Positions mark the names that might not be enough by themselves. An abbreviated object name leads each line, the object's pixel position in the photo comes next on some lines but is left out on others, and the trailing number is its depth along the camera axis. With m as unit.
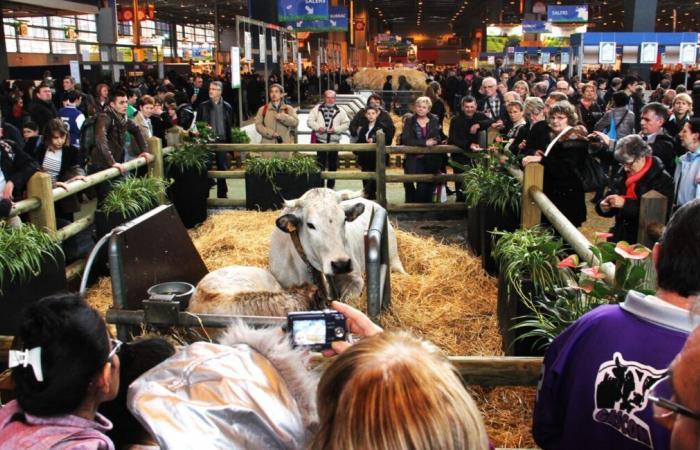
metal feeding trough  3.75
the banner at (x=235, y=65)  11.09
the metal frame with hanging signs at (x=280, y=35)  11.77
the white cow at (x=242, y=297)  3.59
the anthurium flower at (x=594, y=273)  2.87
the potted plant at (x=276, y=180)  8.38
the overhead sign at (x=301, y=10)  18.77
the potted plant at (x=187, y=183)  8.14
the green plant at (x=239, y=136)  11.91
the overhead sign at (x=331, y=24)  20.73
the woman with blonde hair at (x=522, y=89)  11.16
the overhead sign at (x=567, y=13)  31.16
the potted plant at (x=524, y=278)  3.82
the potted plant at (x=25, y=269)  4.62
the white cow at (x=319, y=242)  4.40
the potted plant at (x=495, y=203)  6.00
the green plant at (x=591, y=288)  2.82
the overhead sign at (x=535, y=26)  33.78
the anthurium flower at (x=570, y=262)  3.03
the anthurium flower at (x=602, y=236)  3.27
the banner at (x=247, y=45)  11.55
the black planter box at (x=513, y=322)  3.78
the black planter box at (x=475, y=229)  6.81
